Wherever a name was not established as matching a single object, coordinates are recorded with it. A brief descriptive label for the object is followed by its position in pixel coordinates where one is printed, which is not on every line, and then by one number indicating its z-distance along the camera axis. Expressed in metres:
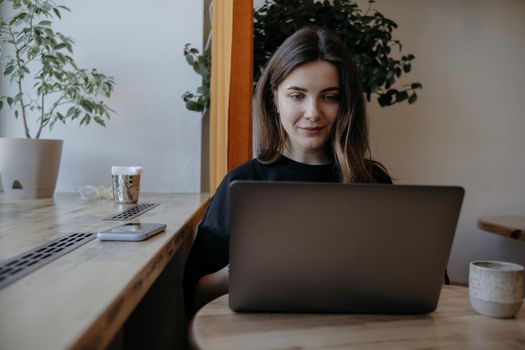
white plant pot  1.49
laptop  0.55
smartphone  0.77
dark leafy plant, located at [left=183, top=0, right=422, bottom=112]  1.67
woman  1.07
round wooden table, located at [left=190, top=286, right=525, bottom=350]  0.51
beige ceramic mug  0.59
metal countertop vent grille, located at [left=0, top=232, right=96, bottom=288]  0.54
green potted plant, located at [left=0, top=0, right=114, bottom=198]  1.49
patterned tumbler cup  1.37
